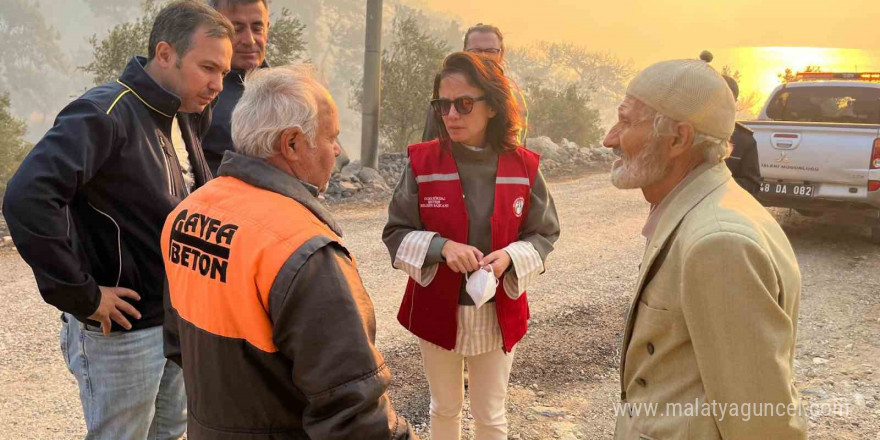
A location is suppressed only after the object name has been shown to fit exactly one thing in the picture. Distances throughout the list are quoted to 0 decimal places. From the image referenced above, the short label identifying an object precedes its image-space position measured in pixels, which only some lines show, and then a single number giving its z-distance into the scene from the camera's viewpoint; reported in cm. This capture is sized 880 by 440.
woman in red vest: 305
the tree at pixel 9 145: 1712
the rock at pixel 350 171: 1185
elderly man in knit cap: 163
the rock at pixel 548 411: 422
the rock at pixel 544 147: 1610
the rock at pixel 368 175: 1199
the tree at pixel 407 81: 1783
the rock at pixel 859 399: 441
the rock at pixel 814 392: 455
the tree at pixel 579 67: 6950
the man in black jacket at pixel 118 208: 232
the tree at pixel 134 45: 1552
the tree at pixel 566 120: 2159
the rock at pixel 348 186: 1131
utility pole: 1293
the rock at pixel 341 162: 1236
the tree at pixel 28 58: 6875
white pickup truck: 799
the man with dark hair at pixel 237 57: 338
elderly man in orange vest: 164
